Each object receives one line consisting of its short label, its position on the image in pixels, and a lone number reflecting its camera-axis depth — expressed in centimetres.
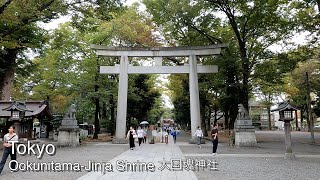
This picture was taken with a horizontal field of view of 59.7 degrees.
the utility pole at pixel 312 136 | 2340
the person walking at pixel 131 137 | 1850
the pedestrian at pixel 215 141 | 1527
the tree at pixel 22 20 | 1458
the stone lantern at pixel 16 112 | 1507
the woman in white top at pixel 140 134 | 2202
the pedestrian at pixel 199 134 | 2012
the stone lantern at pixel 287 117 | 1402
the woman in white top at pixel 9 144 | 942
